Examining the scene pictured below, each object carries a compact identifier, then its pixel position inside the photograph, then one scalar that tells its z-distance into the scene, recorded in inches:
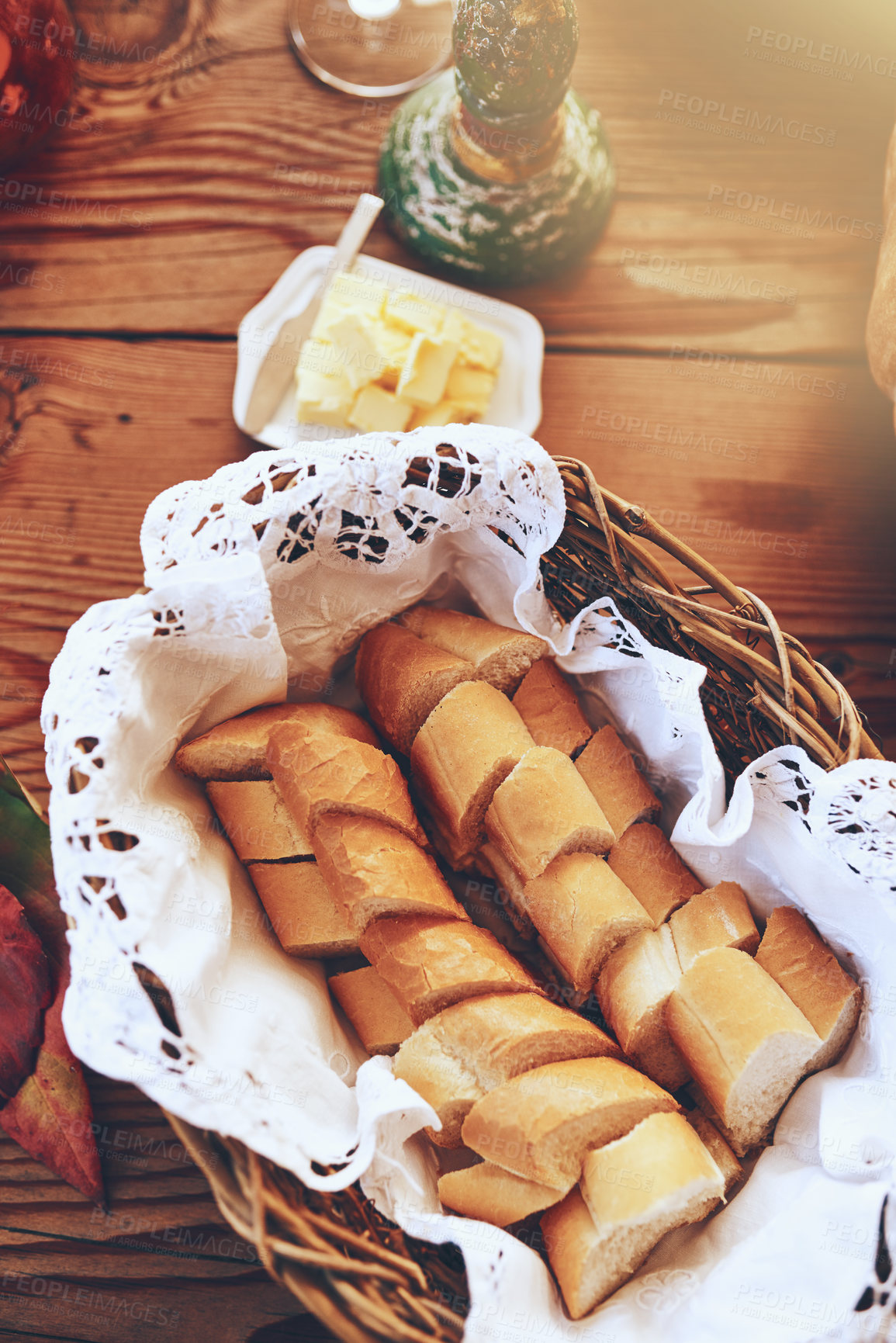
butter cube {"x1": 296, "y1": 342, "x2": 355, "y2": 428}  39.9
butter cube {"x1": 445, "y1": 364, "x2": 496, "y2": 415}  40.1
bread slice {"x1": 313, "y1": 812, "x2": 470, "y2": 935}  35.7
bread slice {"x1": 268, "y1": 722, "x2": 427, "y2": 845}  35.9
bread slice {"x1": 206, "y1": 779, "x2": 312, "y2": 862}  36.5
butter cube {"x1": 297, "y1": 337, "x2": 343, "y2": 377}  40.0
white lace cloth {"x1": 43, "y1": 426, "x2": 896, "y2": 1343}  34.3
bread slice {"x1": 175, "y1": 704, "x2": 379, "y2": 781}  36.4
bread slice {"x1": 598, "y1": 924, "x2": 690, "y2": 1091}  35.8
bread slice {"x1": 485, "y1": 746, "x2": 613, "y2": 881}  36.1
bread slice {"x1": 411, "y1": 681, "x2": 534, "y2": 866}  36.5
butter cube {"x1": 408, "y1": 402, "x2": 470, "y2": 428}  40.1
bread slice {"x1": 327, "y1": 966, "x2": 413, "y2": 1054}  36.3
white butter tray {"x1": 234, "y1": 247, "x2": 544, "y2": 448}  40.5
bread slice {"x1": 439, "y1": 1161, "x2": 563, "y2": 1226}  34.9
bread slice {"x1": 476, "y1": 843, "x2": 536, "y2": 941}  37.3
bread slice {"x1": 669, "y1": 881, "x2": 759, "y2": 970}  35.9
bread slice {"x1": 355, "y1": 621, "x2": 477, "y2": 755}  36.9
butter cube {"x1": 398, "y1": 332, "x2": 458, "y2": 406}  39.5
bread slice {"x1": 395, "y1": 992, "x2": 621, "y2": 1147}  35.2
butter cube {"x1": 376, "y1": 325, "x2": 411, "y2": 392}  39.7
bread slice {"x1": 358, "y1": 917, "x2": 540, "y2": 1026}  35.5
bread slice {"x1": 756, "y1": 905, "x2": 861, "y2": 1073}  35.5
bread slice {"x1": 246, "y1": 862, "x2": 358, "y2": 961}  36.4
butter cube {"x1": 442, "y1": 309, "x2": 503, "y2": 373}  39.9
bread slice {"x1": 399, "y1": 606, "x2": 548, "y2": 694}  37.2
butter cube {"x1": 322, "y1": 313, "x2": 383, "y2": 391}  39.7
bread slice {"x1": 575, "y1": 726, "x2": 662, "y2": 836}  36.9
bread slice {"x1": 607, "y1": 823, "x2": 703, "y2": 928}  36.6
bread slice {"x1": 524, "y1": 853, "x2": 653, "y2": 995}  36.0
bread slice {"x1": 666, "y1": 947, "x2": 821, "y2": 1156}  35.1
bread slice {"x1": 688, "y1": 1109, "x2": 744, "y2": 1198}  35.7
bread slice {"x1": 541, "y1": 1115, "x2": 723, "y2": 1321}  34.5
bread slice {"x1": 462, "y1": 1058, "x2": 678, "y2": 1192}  34.6
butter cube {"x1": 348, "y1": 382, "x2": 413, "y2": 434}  39.9
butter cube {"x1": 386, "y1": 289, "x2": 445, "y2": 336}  39.9
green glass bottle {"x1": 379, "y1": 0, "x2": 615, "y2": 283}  39.7
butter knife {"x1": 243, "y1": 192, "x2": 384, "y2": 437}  40.5
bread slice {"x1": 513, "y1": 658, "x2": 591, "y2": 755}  37.1
